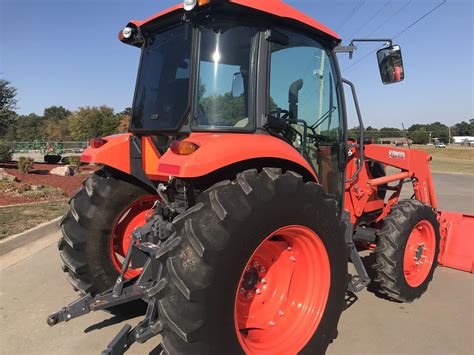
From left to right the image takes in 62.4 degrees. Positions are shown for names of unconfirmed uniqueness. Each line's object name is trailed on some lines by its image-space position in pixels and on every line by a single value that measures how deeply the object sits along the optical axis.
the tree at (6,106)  18.72
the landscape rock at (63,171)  14.58
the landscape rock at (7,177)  11.30
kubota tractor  2.27
